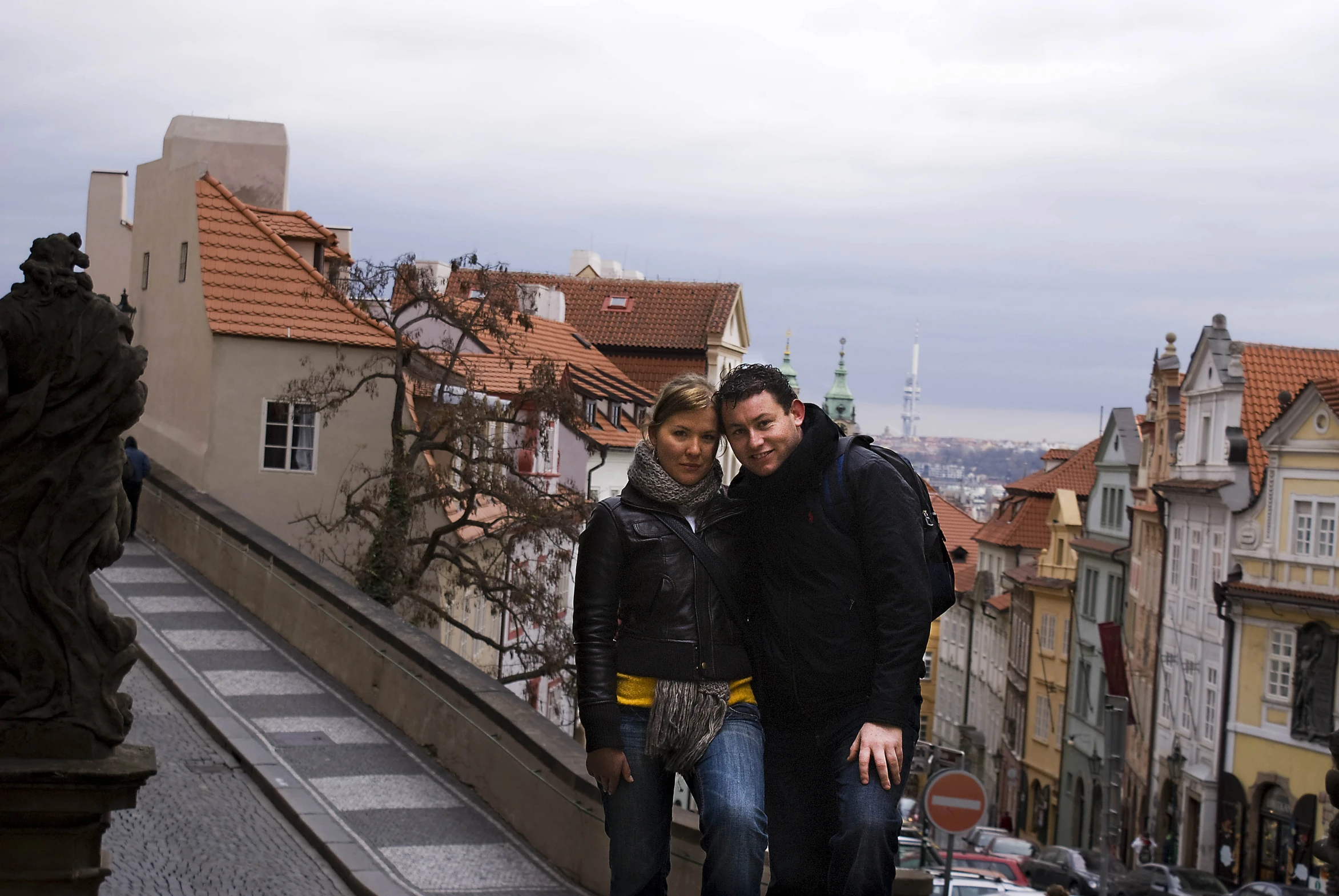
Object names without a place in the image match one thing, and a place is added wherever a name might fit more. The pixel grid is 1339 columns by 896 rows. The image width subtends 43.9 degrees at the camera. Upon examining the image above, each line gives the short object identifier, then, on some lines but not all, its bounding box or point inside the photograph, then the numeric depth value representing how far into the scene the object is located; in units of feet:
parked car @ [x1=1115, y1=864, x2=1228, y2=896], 101.09
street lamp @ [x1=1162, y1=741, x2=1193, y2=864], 147.54
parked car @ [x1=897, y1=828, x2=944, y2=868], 87.97
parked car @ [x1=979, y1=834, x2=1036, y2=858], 127.54
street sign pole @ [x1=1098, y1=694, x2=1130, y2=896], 63.82
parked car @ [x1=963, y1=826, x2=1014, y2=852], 135.33
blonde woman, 14.89
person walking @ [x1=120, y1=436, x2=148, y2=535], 68.59
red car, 95.66
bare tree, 77.05
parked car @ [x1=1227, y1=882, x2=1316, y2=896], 83.35
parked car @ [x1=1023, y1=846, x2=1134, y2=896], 106.83
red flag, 96.89
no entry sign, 58.70
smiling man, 14.20
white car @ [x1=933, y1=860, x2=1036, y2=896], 68.85
